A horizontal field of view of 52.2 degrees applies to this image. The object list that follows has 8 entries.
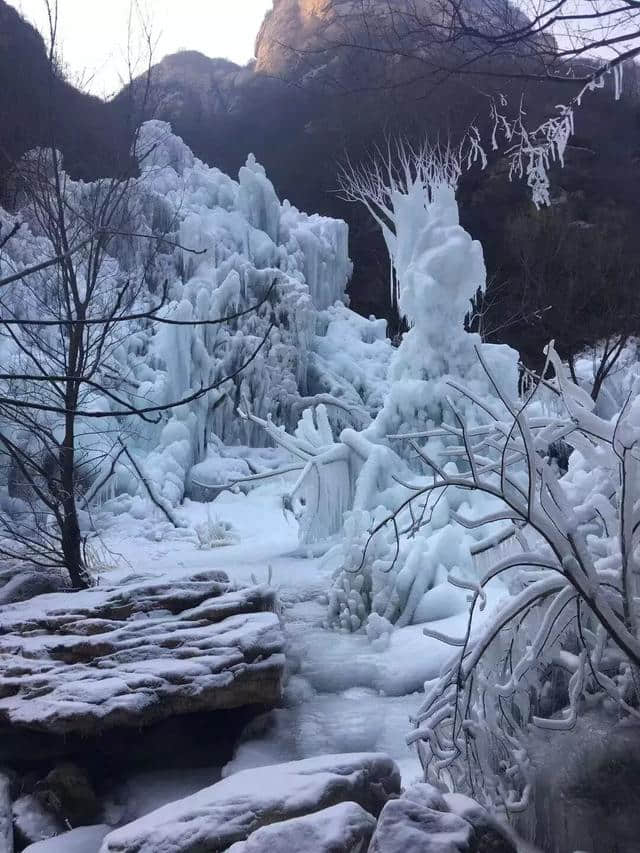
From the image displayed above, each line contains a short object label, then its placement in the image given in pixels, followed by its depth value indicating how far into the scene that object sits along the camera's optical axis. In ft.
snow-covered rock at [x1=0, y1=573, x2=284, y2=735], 10.43
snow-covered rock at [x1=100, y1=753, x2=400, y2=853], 6.79
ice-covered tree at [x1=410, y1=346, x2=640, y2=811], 5.75
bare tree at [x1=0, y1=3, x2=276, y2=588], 16.31
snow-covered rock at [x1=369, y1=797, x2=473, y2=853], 5.68
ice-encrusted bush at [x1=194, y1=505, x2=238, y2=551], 28.35
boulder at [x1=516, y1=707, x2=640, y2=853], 6.69
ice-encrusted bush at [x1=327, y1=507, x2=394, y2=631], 17.20
